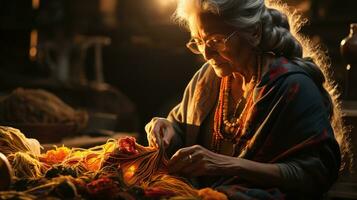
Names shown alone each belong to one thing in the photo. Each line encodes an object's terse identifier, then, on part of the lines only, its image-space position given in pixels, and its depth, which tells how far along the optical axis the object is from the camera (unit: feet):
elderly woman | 8.98
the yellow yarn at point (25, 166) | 9.63
